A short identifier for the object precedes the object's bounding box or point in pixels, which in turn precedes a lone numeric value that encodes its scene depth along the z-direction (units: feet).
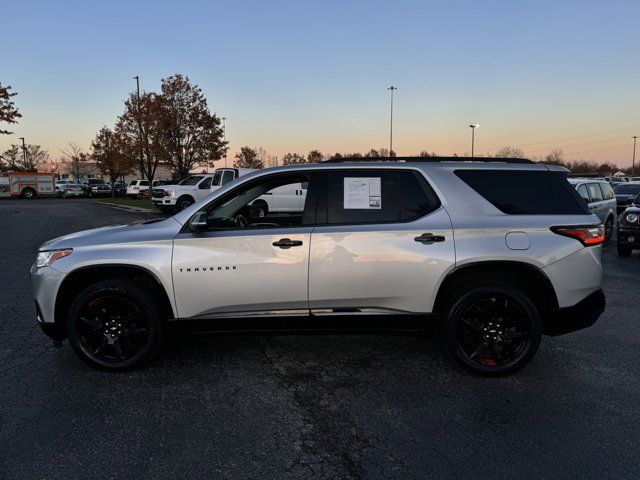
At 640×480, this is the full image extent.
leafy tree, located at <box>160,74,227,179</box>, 114.83
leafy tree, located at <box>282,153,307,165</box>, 251.60
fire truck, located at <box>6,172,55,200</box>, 154.51
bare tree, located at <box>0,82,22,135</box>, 85.81
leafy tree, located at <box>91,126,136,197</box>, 124.16
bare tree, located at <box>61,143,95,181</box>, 267.04
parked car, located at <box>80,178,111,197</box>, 163.39
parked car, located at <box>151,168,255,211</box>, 72.35
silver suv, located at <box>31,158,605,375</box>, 12.71
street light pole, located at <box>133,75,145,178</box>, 115.55
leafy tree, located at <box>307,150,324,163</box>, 245.20
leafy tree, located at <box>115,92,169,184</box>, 112.37
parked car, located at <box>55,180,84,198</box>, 159.63
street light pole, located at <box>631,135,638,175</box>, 321.56
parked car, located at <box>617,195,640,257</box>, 33.19
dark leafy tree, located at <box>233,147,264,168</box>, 226.38
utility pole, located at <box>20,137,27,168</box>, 280.72
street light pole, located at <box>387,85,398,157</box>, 190.08
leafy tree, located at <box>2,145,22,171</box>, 280.72
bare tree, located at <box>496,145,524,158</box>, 296.92
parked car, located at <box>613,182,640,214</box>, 63.21
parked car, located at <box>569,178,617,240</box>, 40.09
